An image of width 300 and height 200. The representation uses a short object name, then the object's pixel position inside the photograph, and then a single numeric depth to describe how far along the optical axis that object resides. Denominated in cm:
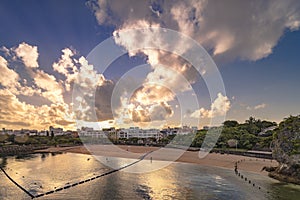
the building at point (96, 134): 11969
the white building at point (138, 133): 11765
